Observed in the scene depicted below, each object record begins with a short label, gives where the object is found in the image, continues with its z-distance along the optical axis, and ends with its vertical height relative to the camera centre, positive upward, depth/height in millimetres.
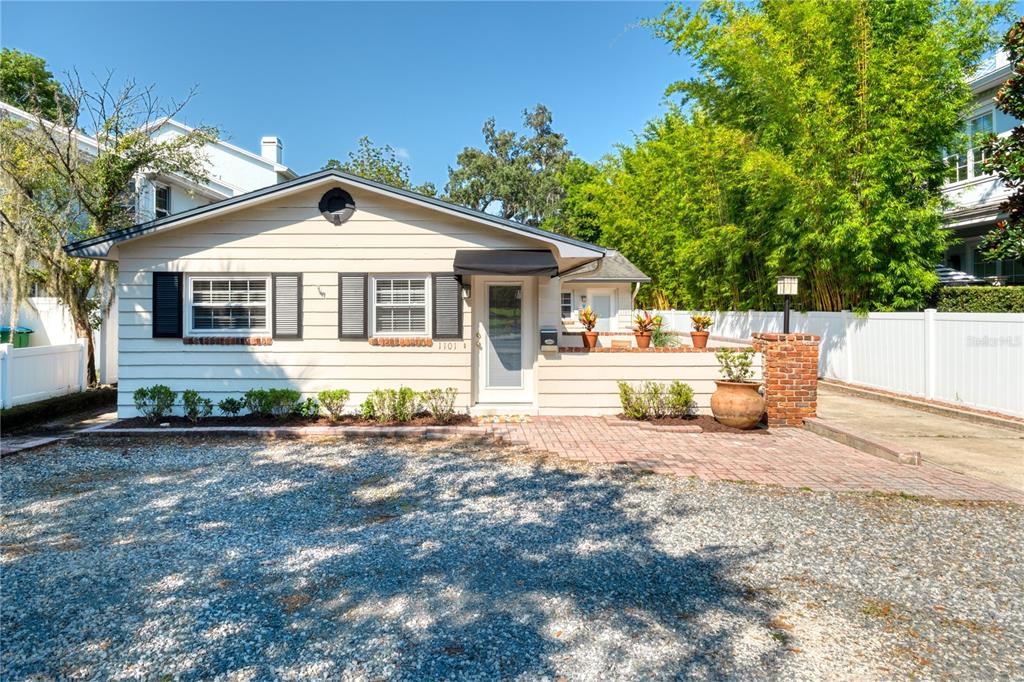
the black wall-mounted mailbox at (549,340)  8461 -79
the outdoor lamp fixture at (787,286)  9664 +871
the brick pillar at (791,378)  7934 -649
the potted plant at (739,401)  7672 -956
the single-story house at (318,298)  8375 +596
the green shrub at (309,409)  8273 -1131
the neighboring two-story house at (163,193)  11148 +4032
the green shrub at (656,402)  8328 -1042
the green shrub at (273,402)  8141 -1007
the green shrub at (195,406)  8211 -1073
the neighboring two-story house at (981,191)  13672 +3807
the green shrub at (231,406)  8219 -1072
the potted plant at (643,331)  8734 +62
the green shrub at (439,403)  8258 -1051
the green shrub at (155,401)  8172 -991
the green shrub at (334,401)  8148 -992
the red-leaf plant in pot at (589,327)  8625 +130
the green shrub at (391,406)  8172 -1071
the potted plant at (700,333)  8805 +26
